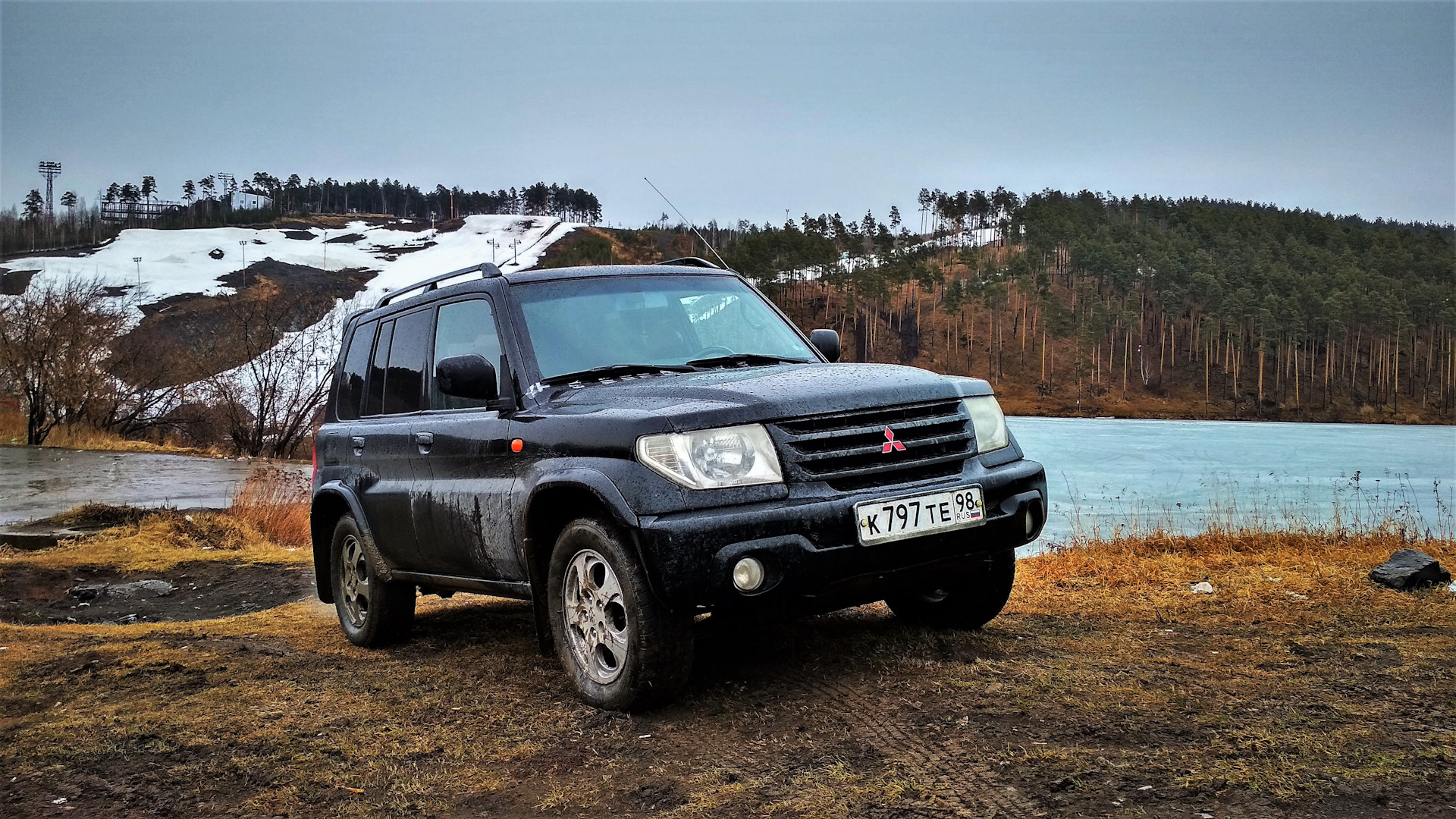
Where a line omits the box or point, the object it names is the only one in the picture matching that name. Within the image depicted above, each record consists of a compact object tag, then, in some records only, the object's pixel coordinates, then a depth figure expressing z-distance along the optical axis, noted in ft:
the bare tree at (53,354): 106.42
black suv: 13.93
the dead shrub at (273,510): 54.08
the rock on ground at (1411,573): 23.00
